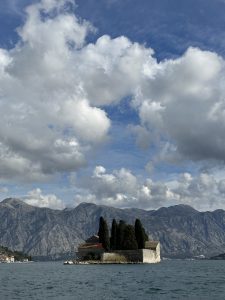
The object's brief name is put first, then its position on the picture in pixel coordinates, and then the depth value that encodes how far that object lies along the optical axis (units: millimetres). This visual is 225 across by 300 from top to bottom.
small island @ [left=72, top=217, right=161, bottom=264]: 166875
